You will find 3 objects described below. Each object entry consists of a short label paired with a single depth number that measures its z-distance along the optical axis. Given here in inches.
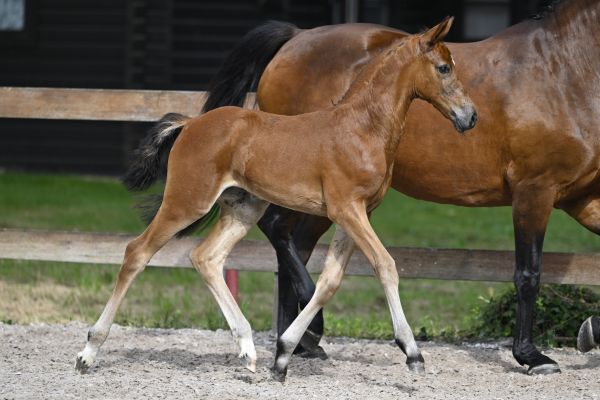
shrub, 557.9
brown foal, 430.6
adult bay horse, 482.3
